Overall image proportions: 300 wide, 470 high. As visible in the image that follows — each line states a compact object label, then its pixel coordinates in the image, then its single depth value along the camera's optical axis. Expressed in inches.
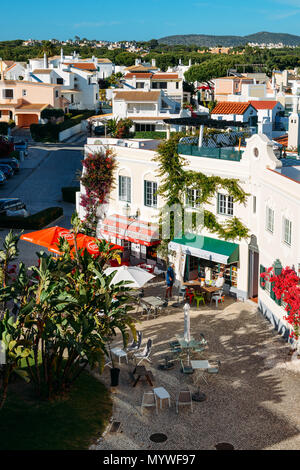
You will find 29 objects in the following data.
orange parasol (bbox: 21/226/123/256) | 1170.0
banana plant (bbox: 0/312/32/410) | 658.8
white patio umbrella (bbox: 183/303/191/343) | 884.1
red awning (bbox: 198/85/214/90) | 6143.7
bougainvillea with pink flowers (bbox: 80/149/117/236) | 1415.5
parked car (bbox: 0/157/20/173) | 2573.8
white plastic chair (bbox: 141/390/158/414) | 748.0
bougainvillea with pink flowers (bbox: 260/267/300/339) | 844.0
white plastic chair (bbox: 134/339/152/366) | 856.9
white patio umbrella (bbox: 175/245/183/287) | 1210.0
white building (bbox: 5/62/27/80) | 5251.0
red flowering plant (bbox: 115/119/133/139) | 2822.3
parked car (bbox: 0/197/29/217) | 1803.6
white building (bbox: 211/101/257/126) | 2711.6
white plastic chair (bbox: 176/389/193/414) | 745.6
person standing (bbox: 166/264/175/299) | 1168.1
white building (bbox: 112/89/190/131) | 3563.0
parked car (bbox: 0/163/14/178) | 2444.5
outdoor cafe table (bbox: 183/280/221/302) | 1138.0
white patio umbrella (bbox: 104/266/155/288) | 1024.2
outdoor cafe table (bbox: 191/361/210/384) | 820.0
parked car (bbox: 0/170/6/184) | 2310.5
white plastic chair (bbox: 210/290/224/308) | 1135.3
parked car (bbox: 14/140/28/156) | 3050.2
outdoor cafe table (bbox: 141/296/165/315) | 1077.3
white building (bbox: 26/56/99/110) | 4567.7
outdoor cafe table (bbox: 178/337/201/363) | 877.8
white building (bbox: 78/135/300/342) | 968.9
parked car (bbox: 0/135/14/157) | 2778.1
